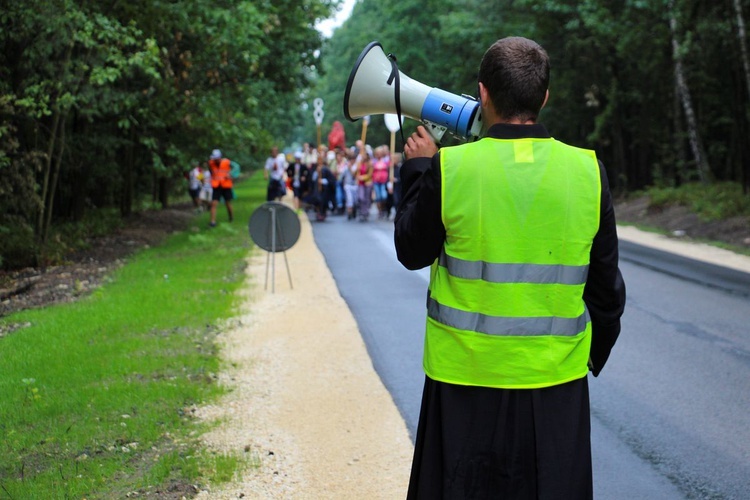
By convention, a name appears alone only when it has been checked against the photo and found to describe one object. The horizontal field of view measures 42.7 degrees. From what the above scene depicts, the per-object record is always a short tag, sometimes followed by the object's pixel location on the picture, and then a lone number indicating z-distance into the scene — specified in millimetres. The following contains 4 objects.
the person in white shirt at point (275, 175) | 25000
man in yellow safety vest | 2773
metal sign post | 12047
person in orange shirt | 22266
